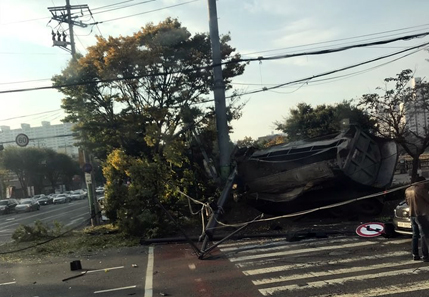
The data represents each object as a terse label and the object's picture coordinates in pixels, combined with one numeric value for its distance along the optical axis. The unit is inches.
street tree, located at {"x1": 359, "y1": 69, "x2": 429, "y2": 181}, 733.9
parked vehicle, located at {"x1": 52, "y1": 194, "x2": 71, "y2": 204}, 2164.1
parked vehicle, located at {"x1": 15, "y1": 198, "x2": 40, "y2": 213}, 1639.9
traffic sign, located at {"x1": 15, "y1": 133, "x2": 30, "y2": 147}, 935.0
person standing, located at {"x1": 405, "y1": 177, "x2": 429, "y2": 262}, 286.4
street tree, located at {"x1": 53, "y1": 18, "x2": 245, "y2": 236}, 693.9
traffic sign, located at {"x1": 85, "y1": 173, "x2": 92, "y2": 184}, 794.8
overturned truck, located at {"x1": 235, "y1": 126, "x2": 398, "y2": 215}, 484.7
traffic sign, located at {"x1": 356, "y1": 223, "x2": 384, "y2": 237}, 384.6
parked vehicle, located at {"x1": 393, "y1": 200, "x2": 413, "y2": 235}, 346.8
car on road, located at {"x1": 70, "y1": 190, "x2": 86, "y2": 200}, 2447.2
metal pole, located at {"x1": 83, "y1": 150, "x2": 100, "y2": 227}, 794.2
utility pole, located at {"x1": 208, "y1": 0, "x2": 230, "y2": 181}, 606.5
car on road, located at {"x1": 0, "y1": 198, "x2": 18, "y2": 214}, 1643.7
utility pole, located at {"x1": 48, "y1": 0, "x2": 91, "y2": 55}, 900.8
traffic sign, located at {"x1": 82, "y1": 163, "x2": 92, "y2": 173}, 767.2
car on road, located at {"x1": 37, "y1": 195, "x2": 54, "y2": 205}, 2143.8
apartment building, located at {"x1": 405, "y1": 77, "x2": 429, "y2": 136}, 746.0
